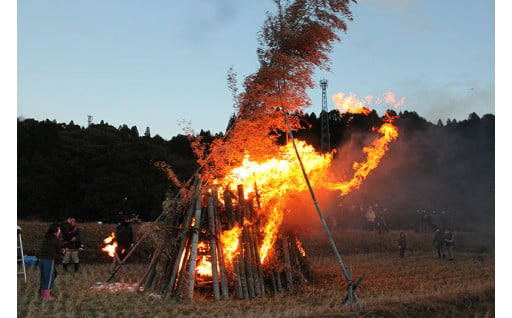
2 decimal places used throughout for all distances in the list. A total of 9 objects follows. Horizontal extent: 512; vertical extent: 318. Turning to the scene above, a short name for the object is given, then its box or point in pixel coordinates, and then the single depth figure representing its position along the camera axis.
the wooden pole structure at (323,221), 9.88
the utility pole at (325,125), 29.91
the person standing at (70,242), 16.50
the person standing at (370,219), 26.91
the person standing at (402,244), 20.97
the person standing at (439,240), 20.64
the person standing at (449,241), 20.02
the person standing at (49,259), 10.75
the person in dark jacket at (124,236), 14.85
